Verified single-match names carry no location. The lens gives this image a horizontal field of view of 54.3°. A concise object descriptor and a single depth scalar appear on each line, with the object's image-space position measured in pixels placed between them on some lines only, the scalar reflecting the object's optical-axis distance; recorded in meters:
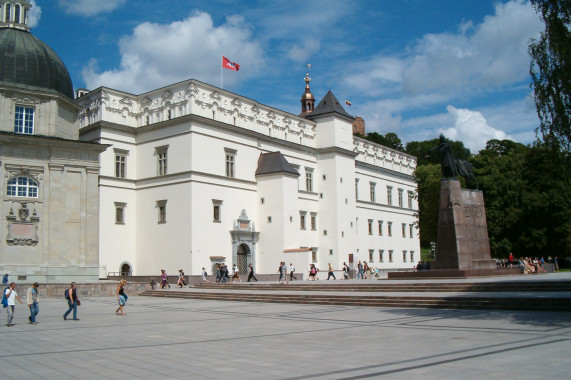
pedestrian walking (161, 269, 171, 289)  36.47
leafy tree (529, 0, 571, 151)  16.02
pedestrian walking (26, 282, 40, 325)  17.42
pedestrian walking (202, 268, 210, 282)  40.11
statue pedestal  29.86
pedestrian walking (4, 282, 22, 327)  16.77
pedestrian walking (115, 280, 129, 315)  20.41
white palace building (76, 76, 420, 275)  42.91
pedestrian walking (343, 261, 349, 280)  48.47
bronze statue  31.11
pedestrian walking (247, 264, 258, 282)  39.69
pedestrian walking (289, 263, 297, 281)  42.73
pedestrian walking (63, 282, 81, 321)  18.38
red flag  46.88
